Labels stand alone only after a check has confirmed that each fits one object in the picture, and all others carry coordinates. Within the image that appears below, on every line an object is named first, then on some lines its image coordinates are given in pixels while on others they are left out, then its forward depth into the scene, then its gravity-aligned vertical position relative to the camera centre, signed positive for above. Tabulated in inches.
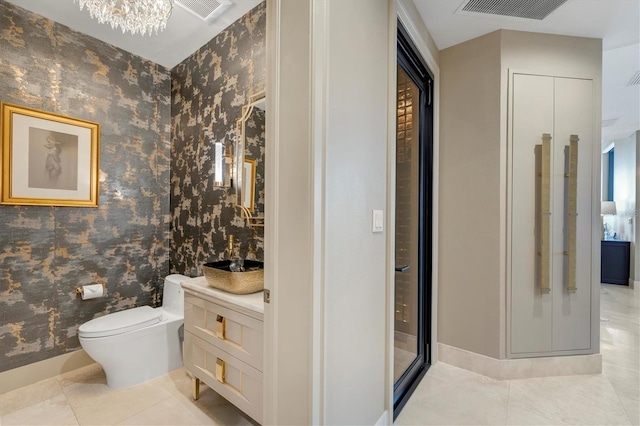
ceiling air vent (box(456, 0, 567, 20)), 73.3 +53.2
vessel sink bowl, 65.0 -15.7
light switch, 56.7 -1.7
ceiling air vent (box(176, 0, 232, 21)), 83.4 +59.5
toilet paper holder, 95.0 -26.1
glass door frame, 89.1 -1.8
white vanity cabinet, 57.3 -28.8
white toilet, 78.3 -37.3
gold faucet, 91.8 -11.1
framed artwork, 83.1 +15.4
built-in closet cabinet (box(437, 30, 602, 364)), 85.8 +5.0
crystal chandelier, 68.7 +47.3
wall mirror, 86.0 +18.6
